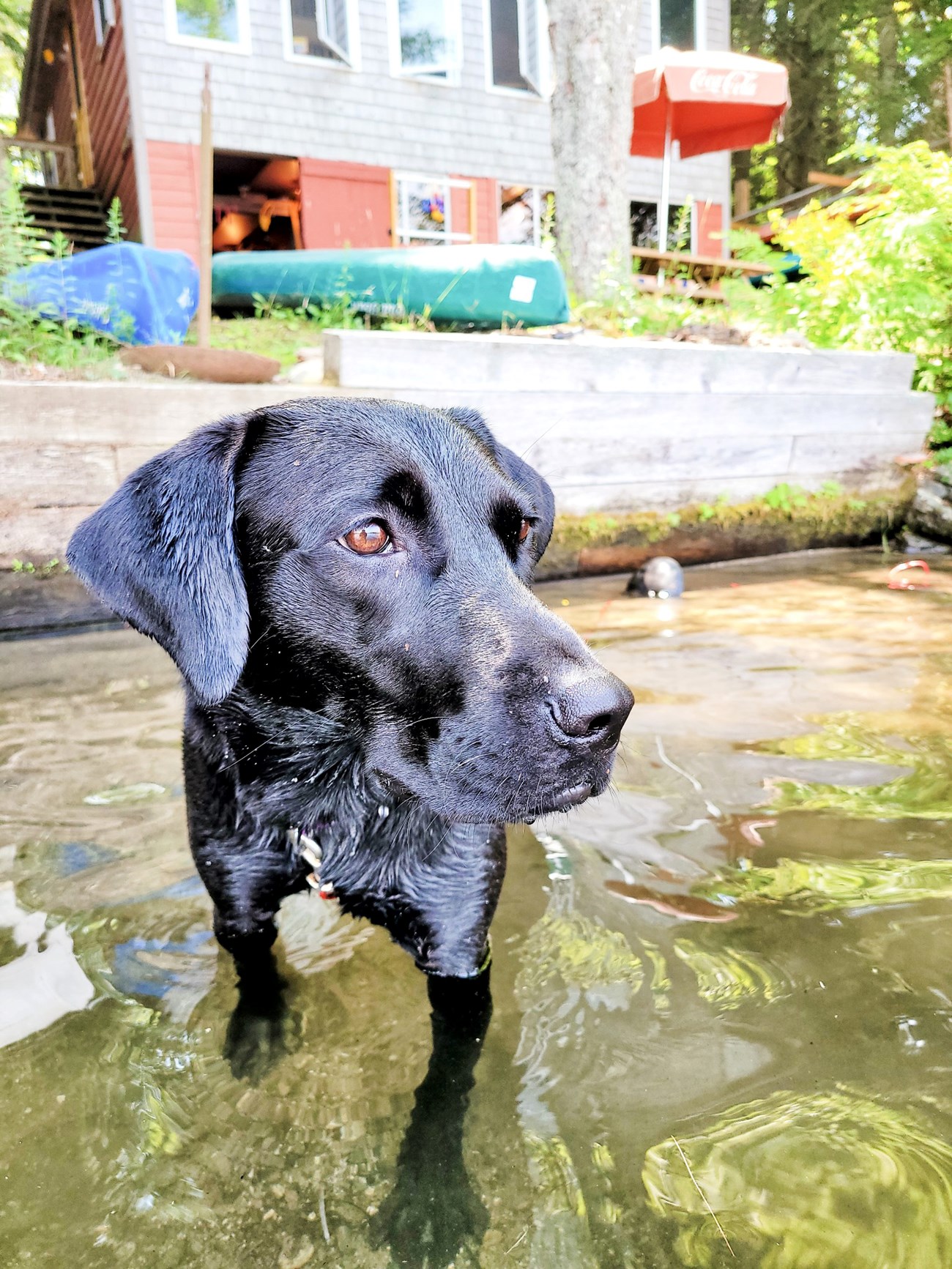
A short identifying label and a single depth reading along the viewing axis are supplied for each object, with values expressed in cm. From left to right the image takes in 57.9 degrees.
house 1282
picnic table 984
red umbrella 1116
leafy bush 722
